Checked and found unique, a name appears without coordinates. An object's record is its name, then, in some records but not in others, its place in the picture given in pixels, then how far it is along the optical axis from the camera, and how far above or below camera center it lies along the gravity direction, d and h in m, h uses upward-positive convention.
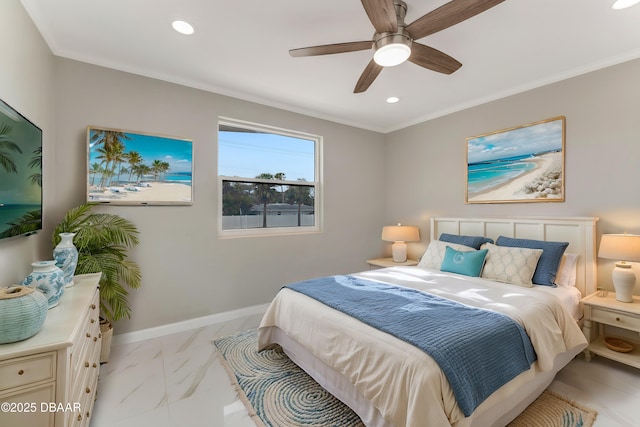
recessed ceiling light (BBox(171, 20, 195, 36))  2.05 +1.36
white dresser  1.10 -0.68
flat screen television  1.45 +0.21
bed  1.31 -0.76
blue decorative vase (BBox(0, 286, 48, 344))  1.13 -0.43
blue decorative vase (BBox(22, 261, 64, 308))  1.47 -0.37
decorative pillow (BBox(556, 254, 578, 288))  2.59 -0.54
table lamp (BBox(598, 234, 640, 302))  2.17 -0.33
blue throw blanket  1.35 -0.66
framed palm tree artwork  2.50 +0.41
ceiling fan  1.50 +1.08
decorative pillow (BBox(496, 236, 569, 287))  2.53 -0.45
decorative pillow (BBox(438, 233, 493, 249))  3.15 -0.32
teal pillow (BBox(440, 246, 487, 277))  2.80 -0.50
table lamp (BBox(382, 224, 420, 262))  3.91 -0.34
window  3.35 +0.41
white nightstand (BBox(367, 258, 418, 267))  3.85 -0.71
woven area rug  1.71 -1.26
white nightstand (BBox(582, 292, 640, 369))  2.13 -0.83
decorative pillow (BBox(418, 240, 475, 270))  3.13 -0.48
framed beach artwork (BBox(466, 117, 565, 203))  2.86 +0.53
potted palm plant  2.18 -0.35
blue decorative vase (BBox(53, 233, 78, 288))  1.83 -0.30
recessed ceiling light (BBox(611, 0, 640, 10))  1.81 +1.36
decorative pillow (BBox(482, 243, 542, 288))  2.53 -0.49
